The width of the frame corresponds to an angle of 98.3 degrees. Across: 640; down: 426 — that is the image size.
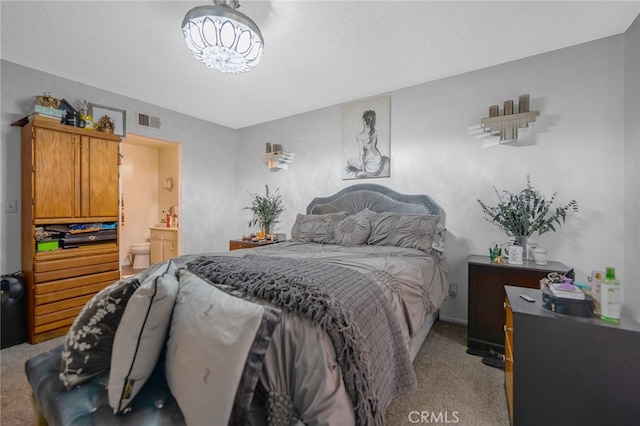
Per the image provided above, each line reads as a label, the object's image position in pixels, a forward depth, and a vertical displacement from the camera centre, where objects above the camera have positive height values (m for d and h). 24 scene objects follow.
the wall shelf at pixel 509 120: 2.47 +0.83
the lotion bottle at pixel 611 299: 1.20 -0.39
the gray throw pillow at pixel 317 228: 3.09 -0.21
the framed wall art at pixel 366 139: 3.40 +0.92
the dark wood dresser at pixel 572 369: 1.15 -0.71
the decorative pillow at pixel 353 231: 2.83 -0.22
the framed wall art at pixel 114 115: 3.21 +1.14
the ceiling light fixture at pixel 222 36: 1.71 +1.16
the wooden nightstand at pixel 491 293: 2.19 -0.70
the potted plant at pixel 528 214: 2.39 -0.03
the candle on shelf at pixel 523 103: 2.47 +0.96
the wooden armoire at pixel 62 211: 2.51 -0.01
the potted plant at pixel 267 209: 4.29 +0.02
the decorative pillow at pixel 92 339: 1.04 -0.49
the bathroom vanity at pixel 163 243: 4.44 -0.56
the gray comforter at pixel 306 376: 0.89 -0.57
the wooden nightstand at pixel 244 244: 3.76 -0.46
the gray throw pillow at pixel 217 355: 0.82 -0.46
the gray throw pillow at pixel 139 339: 0.92 -0.46
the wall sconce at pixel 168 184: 5.21 +0.49
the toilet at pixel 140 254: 5.11 -0.83
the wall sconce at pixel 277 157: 4.12 +0.79
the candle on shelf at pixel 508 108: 2.55 +0.94
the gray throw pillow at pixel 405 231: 2.55 -0.20
